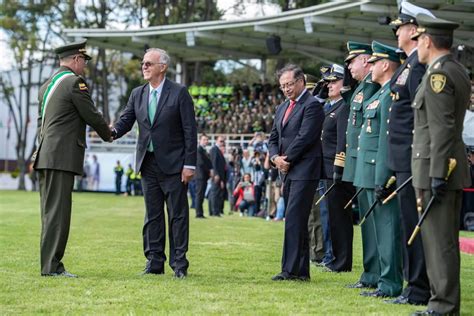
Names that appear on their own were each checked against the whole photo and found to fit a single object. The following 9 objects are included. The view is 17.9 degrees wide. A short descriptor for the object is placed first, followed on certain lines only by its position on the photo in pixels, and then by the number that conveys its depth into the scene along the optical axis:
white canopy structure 39.17
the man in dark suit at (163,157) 15.16
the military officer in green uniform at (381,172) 12.73
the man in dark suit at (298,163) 14.90
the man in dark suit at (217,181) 36.90
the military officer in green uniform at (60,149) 14.81
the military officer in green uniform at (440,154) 10.53
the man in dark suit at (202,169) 36.20
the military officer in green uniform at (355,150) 13.84
